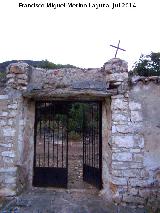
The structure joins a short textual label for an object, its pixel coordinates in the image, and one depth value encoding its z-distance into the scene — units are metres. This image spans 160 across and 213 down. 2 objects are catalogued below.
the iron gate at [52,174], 4.59
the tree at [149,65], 10.94
